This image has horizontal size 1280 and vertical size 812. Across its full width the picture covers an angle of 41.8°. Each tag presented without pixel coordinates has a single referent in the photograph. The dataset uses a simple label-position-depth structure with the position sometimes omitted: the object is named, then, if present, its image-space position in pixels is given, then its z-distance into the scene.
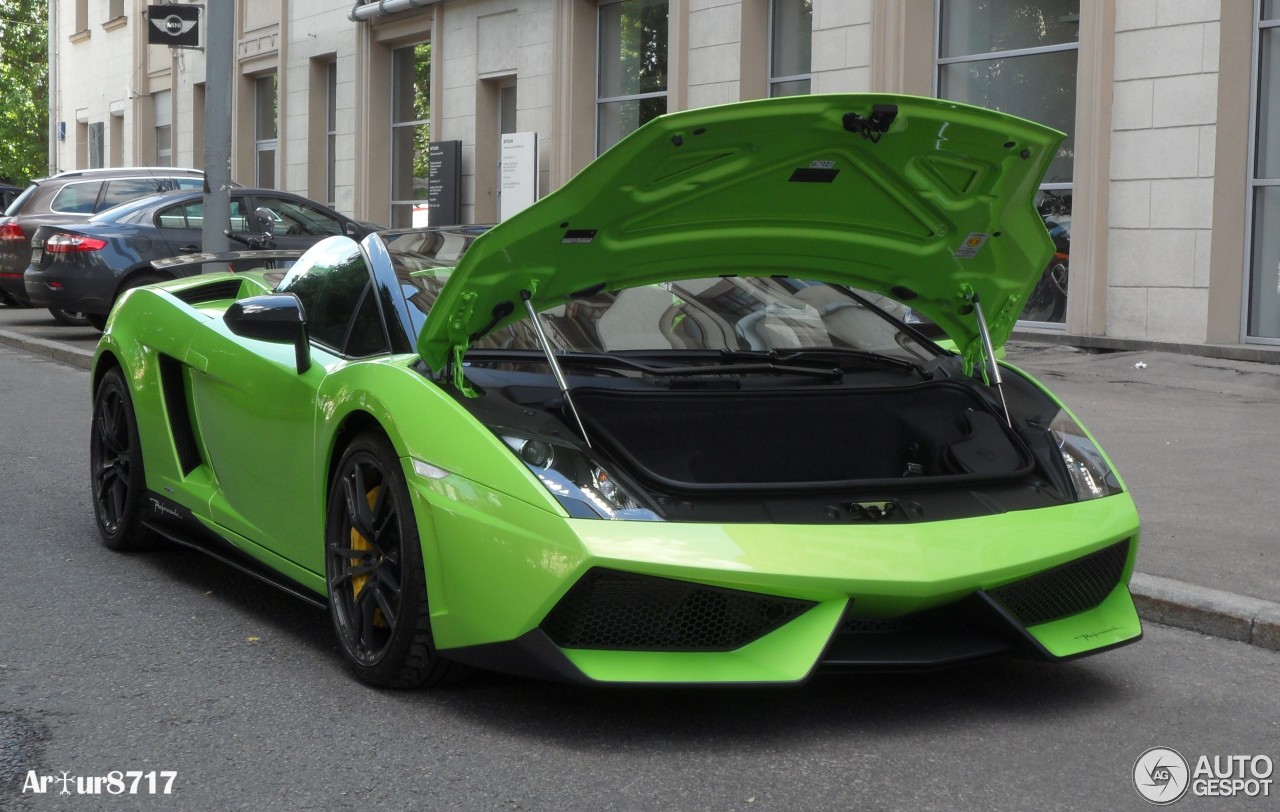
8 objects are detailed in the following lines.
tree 47.06
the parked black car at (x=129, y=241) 15.46
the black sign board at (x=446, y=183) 21.53
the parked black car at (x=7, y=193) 25.77
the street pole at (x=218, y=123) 12.73
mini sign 18.48
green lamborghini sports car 3.83
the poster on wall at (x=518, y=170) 19.41
